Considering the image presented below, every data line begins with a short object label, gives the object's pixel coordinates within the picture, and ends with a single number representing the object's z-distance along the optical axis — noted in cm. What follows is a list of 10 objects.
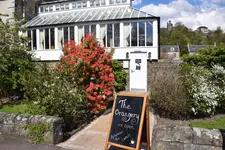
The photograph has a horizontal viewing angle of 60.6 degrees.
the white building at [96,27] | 1342
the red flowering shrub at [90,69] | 648
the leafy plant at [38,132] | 467
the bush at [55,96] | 554
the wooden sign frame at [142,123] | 380
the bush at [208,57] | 970
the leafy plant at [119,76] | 1052
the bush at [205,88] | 700
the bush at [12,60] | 917
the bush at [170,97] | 691
